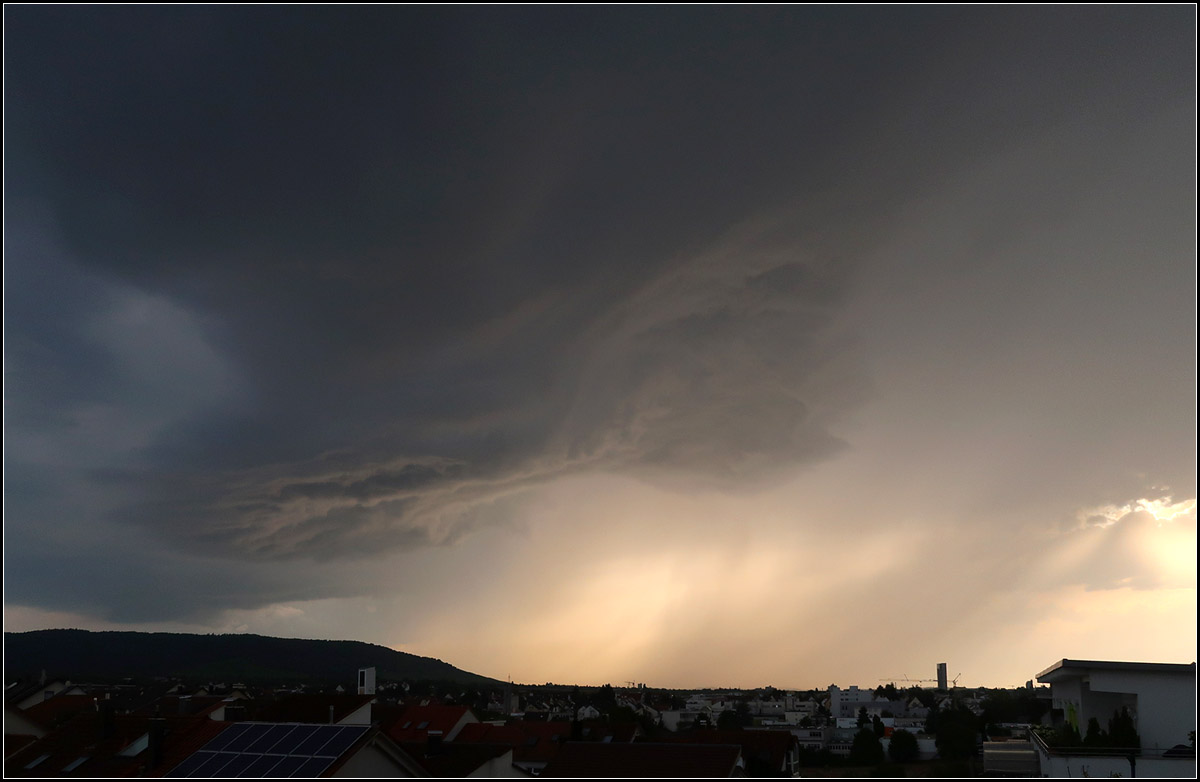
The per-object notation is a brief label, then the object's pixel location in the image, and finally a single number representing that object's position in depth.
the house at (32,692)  59.10
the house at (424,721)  62.31
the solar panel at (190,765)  28.34
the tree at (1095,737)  29.59
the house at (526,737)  60.03
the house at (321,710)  44.38
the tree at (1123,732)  29.12
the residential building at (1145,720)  26.78
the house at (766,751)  54.84
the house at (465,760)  31.96
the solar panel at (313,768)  24.21
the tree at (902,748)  103.31
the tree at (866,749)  102.94
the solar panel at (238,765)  26.77
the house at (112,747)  30.70
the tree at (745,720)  174.50
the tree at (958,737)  96.72
